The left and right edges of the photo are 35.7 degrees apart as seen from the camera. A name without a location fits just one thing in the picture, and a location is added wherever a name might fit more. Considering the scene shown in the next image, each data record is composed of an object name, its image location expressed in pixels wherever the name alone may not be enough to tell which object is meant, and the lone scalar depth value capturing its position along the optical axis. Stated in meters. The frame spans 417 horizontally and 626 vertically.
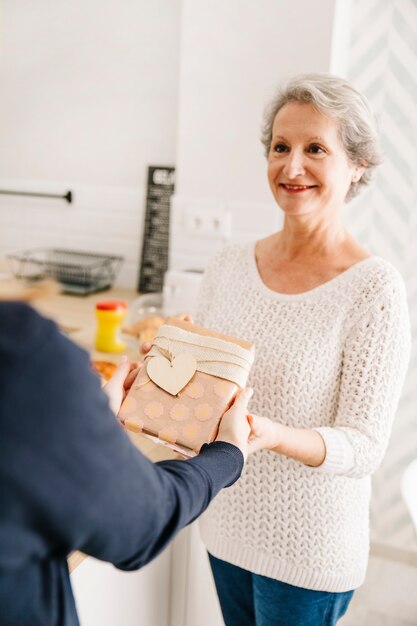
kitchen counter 1.28
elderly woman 1.03
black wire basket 2.27
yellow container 1.75
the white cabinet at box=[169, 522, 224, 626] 1.39
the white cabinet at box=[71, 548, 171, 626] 1.07
